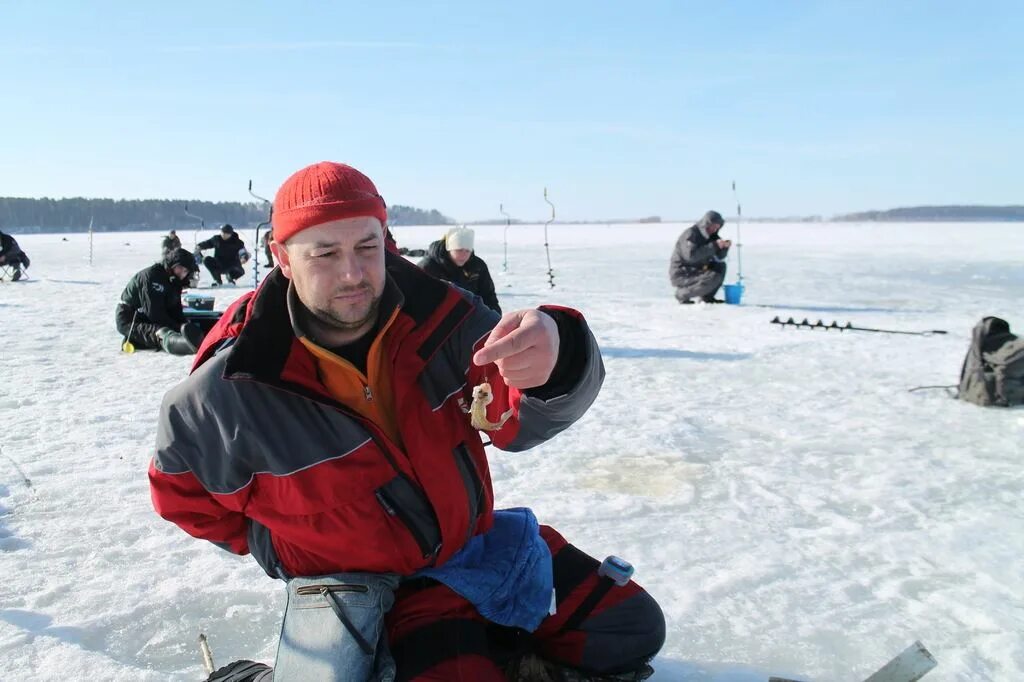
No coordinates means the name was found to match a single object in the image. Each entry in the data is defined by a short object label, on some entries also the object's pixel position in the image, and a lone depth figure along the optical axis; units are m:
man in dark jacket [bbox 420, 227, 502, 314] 7.01
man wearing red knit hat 1.79
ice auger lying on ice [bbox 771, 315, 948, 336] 8.34
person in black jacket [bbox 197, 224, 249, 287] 15.25
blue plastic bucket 11.66
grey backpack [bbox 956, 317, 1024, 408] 5.09
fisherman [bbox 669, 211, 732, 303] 11.66
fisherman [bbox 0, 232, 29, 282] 15.75
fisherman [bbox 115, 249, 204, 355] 7.67
